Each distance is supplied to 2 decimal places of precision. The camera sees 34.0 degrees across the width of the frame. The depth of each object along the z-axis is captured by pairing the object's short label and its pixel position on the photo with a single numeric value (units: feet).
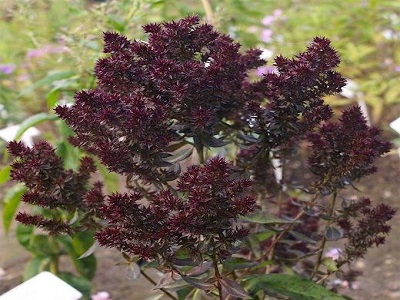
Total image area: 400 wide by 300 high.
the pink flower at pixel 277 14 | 13.64
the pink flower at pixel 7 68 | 13.30
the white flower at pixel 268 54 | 11.35
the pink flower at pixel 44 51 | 11.36
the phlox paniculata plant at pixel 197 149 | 4.19
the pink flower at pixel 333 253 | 7.45
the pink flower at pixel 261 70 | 11.98
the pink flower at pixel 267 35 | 13.28
